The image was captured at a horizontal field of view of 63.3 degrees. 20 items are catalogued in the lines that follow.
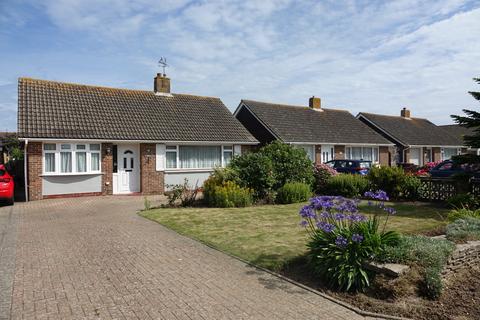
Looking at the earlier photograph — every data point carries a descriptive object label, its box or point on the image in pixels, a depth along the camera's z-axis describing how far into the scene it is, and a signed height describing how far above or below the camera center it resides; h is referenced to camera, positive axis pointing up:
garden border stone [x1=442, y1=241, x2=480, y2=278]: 5.90 -1.54
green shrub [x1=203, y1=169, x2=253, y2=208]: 14.40 -1.08
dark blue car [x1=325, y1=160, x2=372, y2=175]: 23.15 -0.22
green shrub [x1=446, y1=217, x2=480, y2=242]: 6.86 -1.28
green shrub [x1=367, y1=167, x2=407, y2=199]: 16.39 -0.75
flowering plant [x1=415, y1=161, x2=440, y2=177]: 26.30 -0.54
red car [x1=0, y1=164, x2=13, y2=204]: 14.80 -0.76
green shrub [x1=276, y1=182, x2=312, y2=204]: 15.62 -1.21
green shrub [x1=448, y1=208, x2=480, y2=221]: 8.73 -1.22
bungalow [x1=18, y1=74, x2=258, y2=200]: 17.25 +1.29
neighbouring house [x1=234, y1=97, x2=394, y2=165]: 27.75 +2.48
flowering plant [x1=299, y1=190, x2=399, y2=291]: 5.53 -1.22
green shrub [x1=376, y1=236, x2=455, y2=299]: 5.29 -1.38
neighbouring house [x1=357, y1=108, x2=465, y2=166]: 36.16 +2.40
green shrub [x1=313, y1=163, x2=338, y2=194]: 18.66 -0.69
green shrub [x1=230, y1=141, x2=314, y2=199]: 15.88 -0.18
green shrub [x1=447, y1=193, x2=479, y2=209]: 12.45 -1.31
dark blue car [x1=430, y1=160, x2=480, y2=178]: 21.04 -0.48
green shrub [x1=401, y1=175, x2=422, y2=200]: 16.08 -1.06
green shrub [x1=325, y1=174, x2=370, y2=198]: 17.36 -1.02
